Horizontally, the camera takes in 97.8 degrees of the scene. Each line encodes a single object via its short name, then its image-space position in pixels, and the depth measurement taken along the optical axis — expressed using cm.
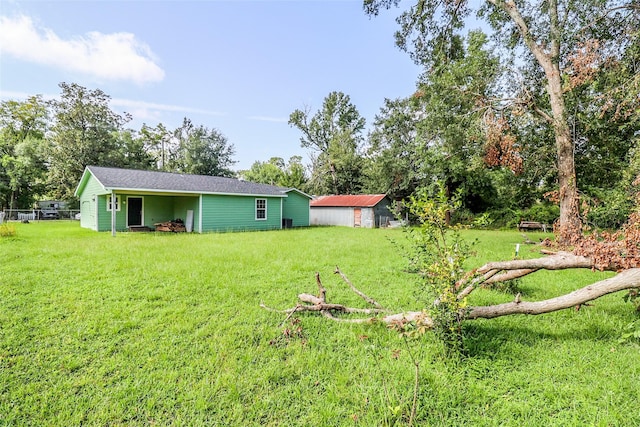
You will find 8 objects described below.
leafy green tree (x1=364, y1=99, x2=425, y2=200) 2186
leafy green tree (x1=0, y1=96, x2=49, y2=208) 2112
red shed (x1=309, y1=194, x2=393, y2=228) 1958
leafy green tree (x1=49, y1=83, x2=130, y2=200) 2191
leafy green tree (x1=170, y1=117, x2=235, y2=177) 3056
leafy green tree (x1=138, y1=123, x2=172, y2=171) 3025
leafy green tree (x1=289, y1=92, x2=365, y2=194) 2972
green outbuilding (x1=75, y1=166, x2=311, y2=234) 1305
